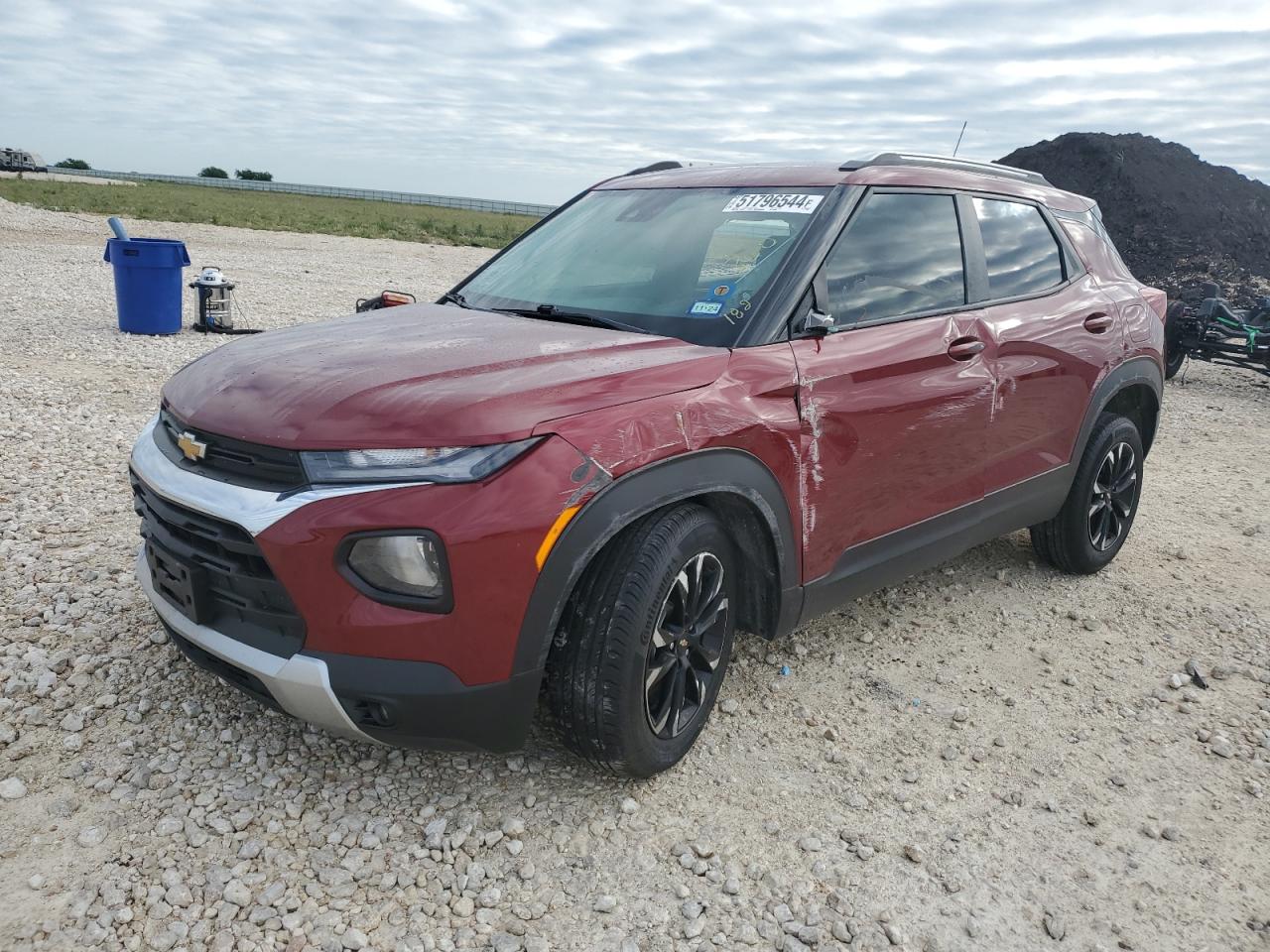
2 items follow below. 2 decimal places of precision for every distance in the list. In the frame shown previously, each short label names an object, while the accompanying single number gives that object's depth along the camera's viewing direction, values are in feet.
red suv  7.97
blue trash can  32.83
